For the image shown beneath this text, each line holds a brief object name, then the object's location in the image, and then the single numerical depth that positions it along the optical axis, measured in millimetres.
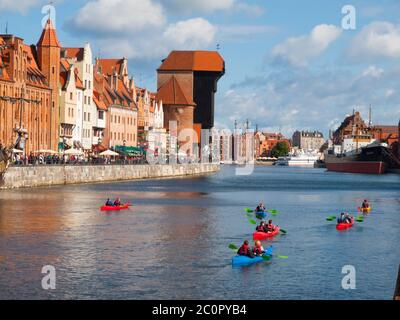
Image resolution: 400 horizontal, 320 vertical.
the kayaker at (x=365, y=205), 78312
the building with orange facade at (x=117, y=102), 154125
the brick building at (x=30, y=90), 107812
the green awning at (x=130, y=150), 147662
